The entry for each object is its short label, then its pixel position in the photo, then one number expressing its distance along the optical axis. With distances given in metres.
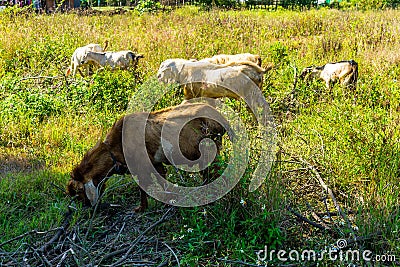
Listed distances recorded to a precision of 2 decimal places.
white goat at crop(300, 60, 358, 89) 8.48
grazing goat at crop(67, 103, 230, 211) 4.59
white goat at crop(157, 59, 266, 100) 7.81
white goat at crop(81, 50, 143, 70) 9.84
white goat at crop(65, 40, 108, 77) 10.16
